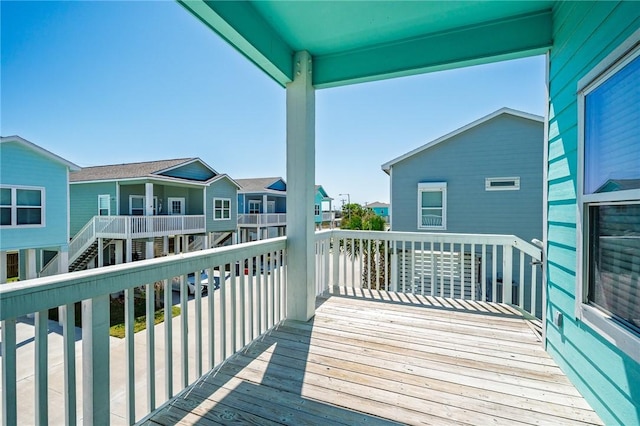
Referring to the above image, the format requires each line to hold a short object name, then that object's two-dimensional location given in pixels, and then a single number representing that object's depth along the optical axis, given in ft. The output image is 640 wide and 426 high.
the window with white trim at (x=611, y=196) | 4.33
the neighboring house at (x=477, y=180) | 23.72
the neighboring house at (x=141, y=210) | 31.55
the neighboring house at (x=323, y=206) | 67.31
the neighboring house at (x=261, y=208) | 51.85
